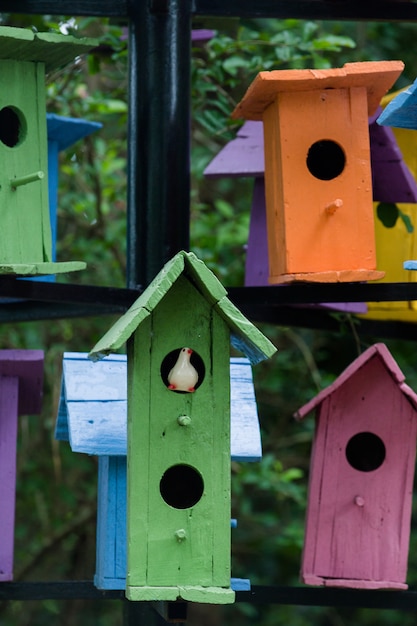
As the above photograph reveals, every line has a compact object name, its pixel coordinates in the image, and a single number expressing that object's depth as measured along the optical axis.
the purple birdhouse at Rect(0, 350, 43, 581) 6.65
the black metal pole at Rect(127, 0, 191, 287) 6.89
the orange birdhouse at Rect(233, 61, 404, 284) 6.53
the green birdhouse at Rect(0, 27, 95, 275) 6.35
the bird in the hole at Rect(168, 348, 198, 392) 5.90
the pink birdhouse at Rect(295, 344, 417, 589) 6.77
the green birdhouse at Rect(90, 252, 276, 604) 5.81
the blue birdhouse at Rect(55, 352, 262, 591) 6.37
